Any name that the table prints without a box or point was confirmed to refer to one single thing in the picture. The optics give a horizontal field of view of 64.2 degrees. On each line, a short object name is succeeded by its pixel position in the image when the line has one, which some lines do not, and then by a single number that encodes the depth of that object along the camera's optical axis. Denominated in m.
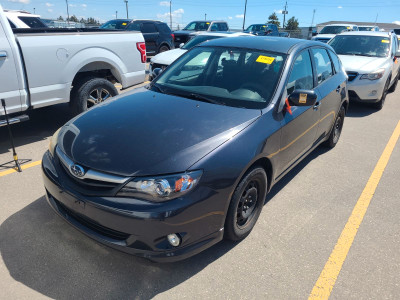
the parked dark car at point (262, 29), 23.00
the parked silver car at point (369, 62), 7.08
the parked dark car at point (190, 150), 2.22
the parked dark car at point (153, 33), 14.55
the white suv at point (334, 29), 17.46
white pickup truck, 4.27
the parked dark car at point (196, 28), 16.83
